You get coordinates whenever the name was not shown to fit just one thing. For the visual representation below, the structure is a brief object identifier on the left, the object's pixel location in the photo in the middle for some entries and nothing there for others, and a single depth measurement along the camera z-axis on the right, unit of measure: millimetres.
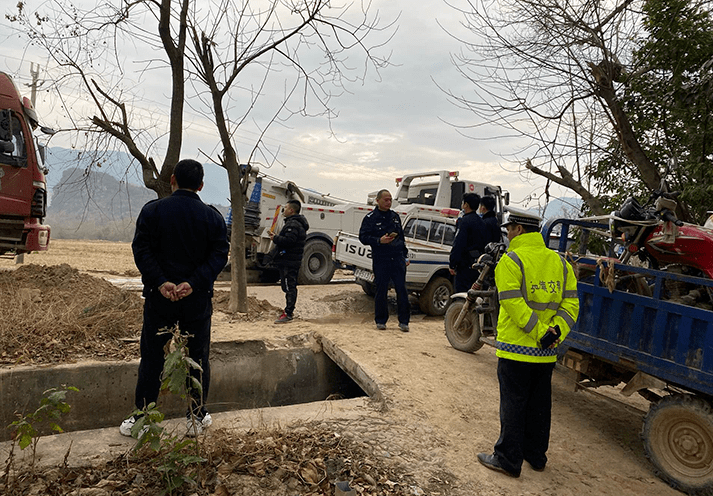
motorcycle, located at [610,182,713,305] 3809
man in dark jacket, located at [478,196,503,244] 6547
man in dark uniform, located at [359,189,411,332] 6812
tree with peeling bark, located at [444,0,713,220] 7156
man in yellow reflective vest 3281
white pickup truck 9398
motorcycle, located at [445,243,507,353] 5523
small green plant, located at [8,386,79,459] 2586
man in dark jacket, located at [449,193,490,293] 6379
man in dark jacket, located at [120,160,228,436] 3371
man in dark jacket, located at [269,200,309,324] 7199
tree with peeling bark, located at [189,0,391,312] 6828
